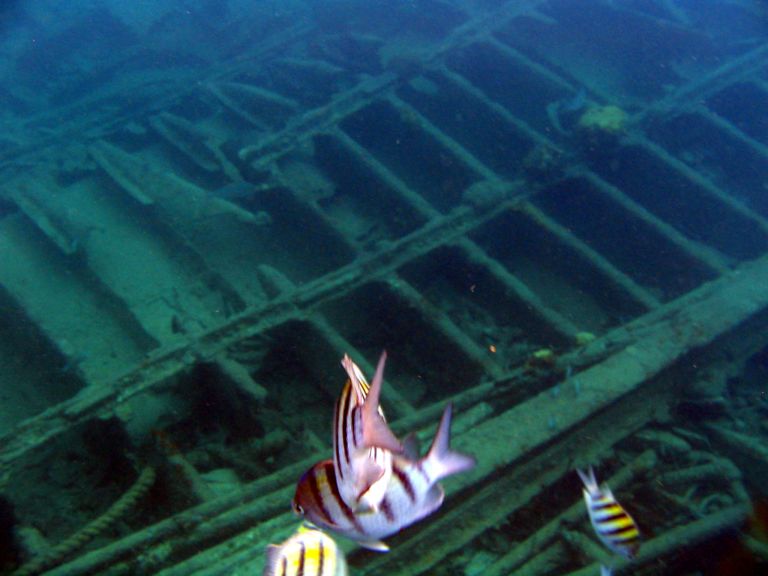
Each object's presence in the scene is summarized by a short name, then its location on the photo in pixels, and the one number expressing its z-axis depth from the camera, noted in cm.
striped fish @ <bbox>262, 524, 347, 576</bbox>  177
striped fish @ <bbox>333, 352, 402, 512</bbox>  115
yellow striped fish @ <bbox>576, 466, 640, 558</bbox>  265
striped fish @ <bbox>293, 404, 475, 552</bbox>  151
